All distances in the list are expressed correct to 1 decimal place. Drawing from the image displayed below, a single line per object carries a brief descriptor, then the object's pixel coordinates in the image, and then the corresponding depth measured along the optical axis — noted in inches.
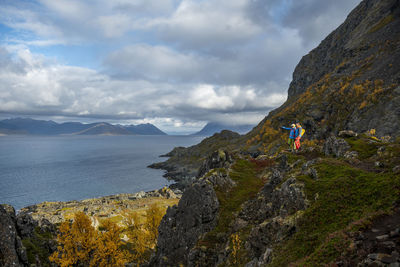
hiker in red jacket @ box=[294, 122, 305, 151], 1511.6
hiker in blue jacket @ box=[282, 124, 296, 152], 1493.8
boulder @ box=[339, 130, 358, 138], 1419.2
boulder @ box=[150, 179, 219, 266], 1109.1
